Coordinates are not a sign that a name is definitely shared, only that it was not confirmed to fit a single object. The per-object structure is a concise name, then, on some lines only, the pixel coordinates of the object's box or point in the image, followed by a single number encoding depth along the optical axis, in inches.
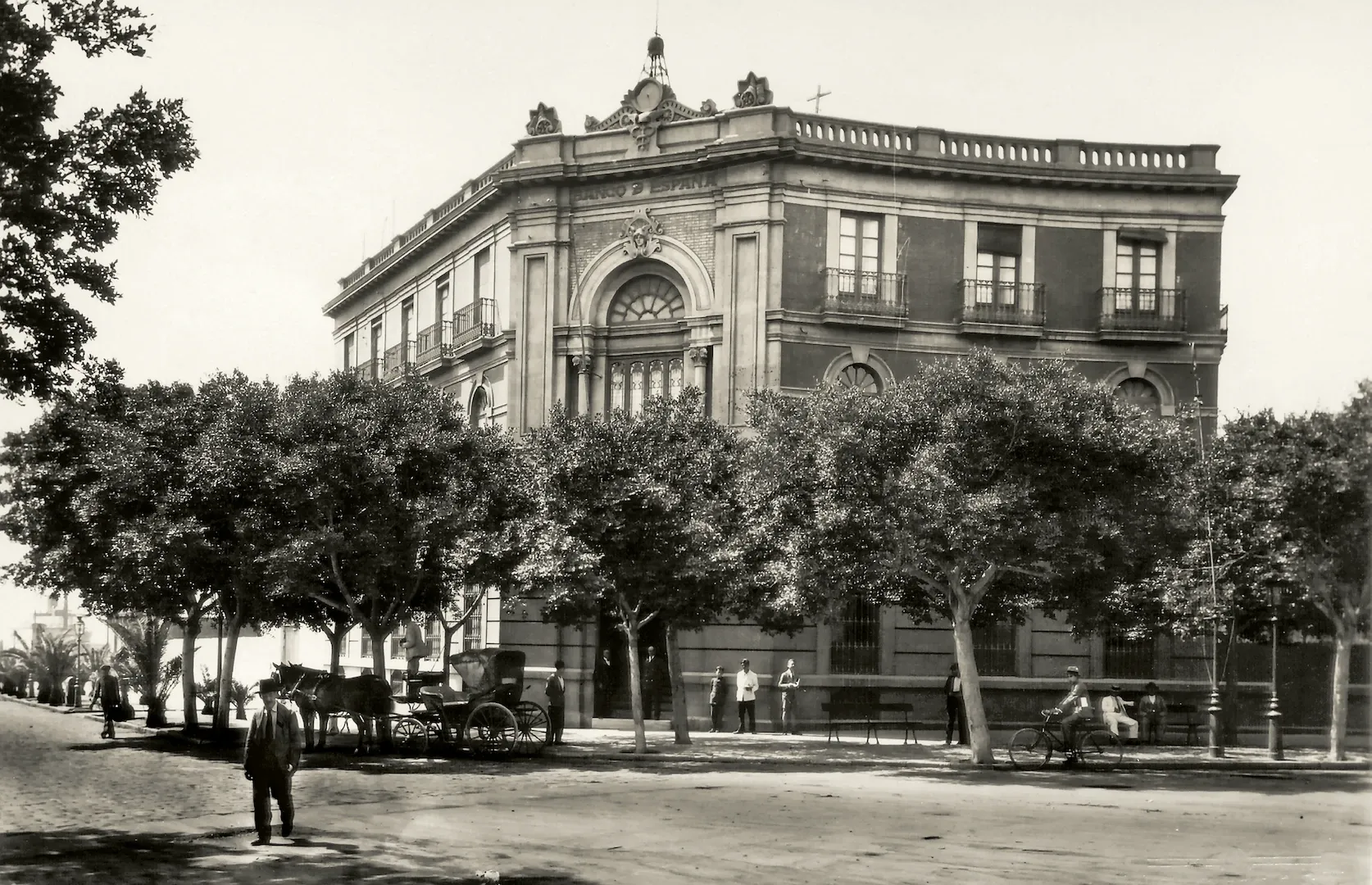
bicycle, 935.0
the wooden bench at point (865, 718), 1135.0
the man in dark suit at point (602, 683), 1314.0
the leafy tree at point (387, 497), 1040.8
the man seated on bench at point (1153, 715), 1219.2
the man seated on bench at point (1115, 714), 1034.1
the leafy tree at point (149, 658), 1530.5
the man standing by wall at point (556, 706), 1058.7
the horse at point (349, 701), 954.7
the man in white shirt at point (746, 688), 1211.9
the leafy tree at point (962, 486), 892.6
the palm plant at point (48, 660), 1990.7
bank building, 1291.8
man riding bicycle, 930.1
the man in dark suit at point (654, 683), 1314.0
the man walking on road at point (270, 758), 524.7
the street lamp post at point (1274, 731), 1063.2
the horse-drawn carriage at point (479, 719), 942.4
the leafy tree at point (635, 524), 998.4
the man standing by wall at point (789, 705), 1248.2
